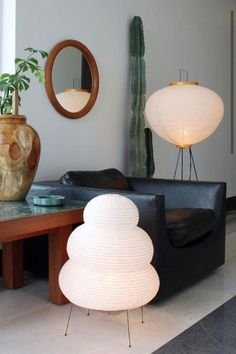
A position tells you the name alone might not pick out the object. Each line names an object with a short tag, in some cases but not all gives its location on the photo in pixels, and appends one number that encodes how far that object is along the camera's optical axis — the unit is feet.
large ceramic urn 7.81
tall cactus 13.02
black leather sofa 7.75
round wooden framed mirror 10.82
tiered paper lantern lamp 6.14
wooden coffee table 6.38
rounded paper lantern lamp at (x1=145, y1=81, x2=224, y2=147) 11.08
